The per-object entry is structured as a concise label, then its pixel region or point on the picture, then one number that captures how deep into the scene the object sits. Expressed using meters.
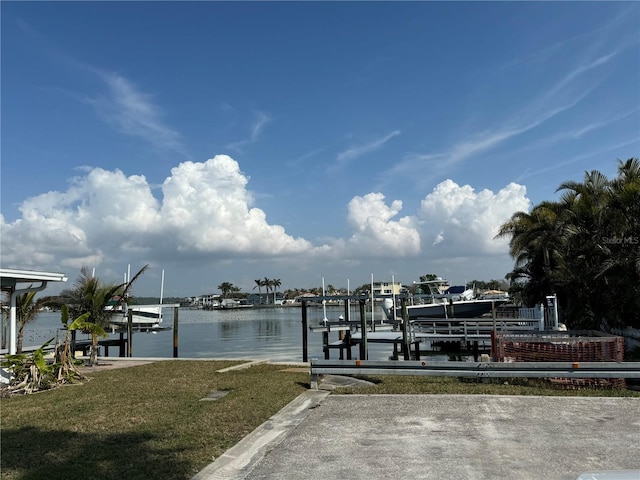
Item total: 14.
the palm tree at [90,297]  17.44
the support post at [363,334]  15.38
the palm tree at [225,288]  191.50
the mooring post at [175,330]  24.77
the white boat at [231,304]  176.65
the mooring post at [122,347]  27.81
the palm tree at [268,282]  199.12
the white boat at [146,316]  50.66
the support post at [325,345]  24.49
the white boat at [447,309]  43.88
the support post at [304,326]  21.56
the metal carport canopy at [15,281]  12.28
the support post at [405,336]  22.41
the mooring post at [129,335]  26.55
